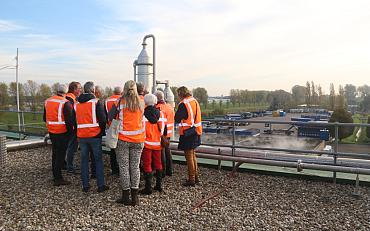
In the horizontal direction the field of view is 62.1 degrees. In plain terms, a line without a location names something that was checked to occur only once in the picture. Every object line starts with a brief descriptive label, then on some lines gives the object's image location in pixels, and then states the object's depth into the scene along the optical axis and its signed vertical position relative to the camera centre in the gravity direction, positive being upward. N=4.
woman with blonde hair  4.66 -0.48
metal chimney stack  8.70 +1.03
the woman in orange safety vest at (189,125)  5.59 -0.37
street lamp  11.28 -0.81
